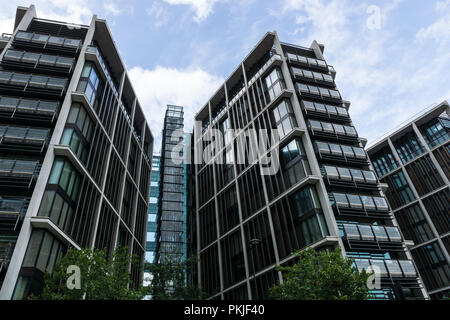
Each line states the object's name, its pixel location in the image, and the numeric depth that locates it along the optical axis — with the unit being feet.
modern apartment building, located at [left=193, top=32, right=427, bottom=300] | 99.96
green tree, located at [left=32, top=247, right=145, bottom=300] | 61.41
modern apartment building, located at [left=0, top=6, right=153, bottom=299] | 79.15
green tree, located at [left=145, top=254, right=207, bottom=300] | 96.63
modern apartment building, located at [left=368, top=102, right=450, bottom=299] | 152.46
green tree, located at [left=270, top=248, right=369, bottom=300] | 65.46
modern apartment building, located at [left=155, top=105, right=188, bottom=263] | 169.17
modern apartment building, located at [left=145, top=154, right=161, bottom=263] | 174.40
